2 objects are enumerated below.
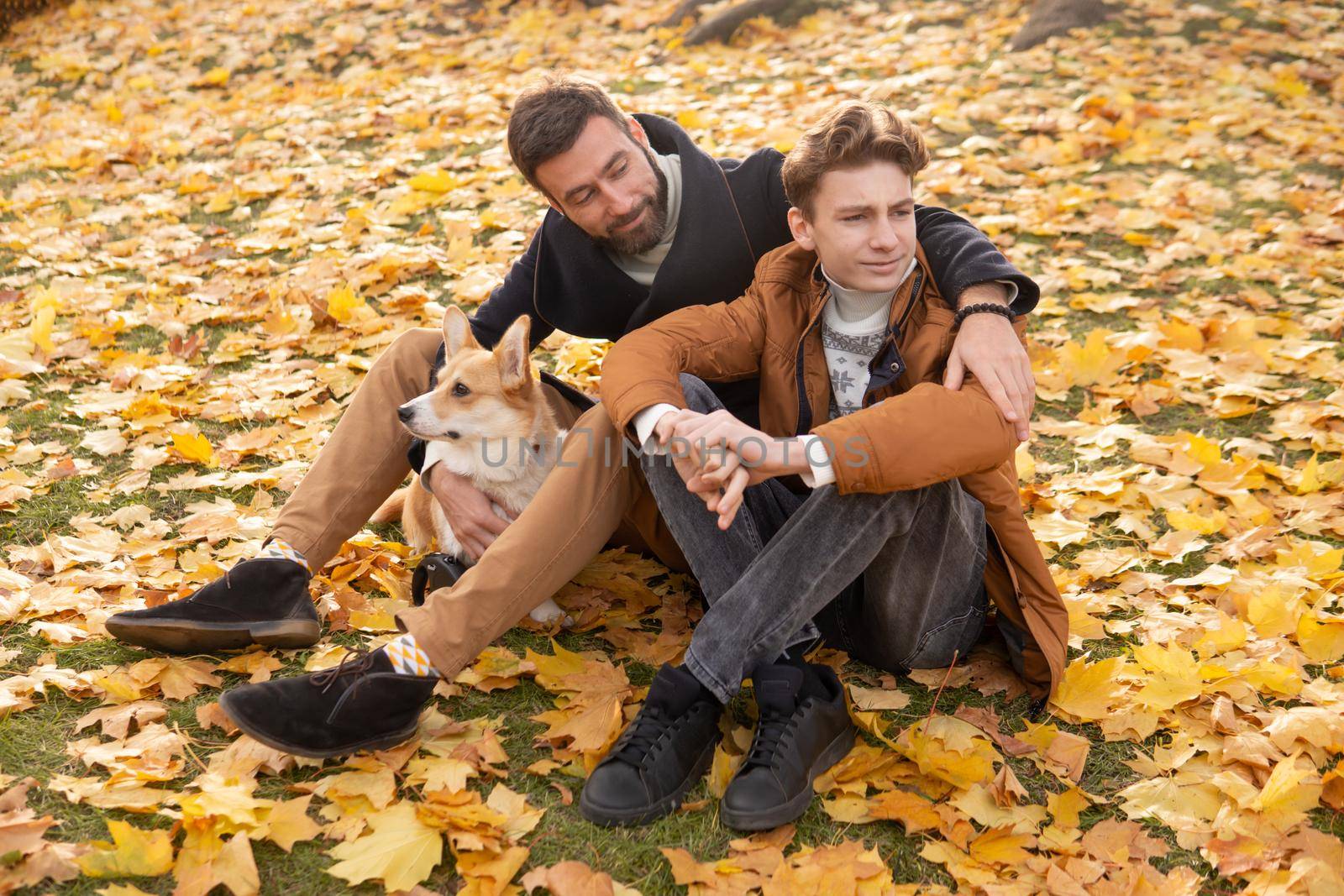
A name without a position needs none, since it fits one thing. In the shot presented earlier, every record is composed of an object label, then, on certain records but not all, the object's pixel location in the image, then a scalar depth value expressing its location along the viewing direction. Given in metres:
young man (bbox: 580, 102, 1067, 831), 2.18
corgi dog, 2.90
